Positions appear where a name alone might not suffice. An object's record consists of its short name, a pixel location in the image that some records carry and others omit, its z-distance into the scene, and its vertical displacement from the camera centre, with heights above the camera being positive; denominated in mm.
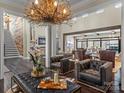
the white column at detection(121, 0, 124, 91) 2422 -279
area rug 2210 -1300
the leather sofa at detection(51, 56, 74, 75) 3330 -841
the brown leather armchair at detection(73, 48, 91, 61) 4921 -549
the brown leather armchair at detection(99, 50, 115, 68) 4197 -537
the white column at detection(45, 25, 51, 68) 4219 +3
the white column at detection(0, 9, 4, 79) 2952 -75
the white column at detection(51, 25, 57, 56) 4327 +253
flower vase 2094 -746
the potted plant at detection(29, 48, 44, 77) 2106 -495
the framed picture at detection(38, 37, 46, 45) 7260 +475
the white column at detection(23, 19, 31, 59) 6849 +667
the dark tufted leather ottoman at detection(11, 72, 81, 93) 1545 -867
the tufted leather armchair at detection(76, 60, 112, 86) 2275 -881
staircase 6722 -129
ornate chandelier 2240 +995
